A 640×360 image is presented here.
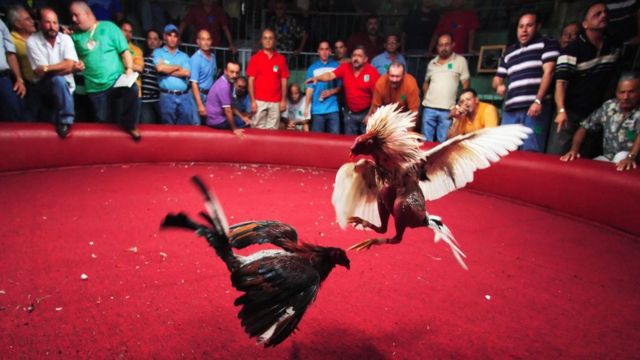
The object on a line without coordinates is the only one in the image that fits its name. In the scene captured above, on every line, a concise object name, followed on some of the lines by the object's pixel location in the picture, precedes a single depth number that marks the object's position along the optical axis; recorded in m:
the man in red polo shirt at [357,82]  3.99
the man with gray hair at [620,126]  2.44
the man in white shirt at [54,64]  2.94
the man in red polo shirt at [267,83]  4.11
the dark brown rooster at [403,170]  0.94
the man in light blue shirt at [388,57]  4.19
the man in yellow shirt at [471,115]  3.12
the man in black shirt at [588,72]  2.78
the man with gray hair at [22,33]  3.15
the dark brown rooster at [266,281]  0.81
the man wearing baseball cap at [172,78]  3.95
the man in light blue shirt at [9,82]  2.93
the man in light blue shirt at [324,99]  4.32
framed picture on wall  5.14
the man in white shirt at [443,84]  3.82
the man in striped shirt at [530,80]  3.01
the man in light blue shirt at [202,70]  4.06
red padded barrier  2.47
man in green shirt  3.28
